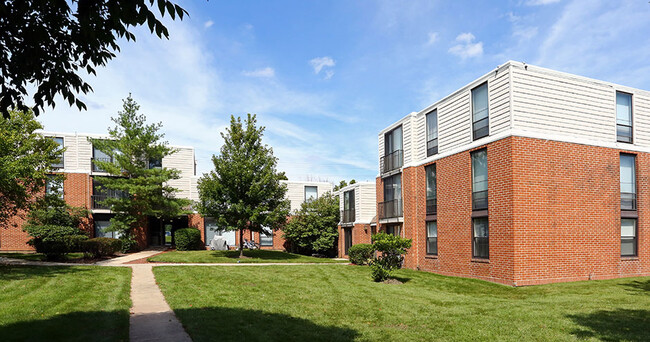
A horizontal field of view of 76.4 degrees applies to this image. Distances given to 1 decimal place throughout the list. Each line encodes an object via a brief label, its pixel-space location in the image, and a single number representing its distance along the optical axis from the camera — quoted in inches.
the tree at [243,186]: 935.7
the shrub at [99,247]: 872.9
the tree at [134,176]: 1141.7
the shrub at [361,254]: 922.7
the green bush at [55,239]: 814.5
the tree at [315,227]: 1322.6
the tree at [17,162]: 589.9
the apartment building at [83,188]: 1184.8
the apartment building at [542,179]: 613.9
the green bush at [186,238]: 1180.5
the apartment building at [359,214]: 1216.8
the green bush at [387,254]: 631.8
